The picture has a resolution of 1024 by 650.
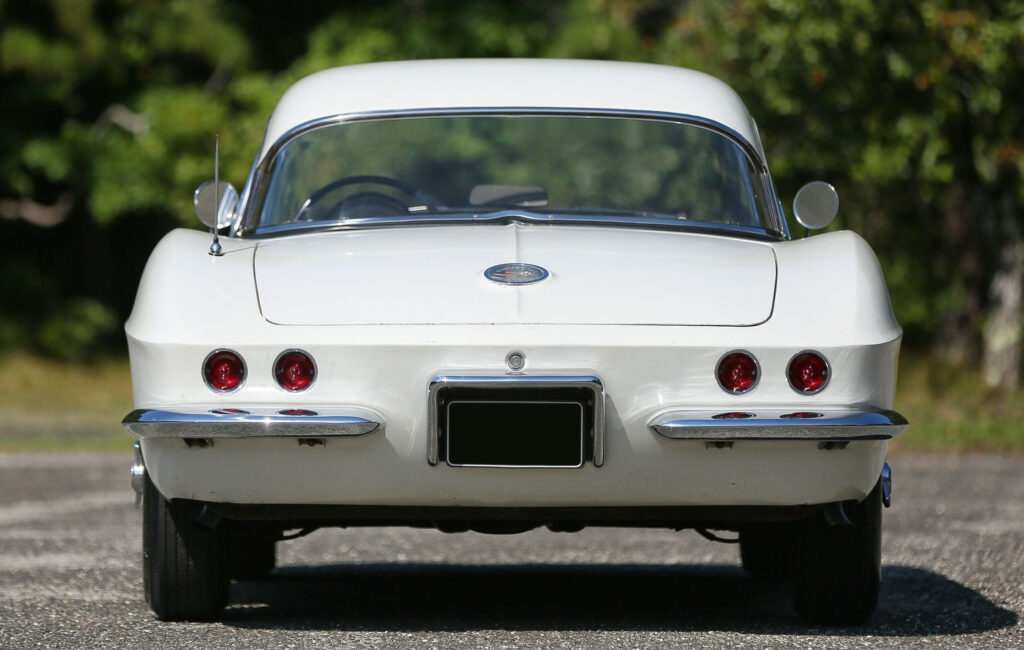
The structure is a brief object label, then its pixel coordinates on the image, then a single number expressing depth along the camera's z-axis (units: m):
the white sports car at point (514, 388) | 9.06
